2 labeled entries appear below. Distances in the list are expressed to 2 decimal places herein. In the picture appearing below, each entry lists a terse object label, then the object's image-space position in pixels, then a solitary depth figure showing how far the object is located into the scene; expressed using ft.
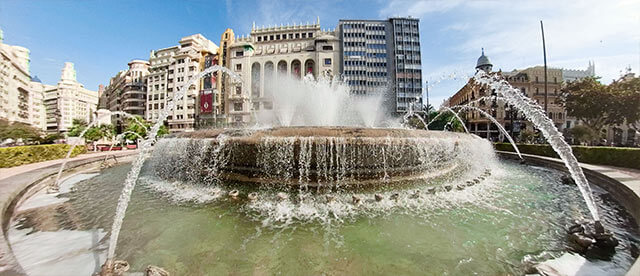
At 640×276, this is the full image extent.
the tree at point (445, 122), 144.97
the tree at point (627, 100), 69.26
